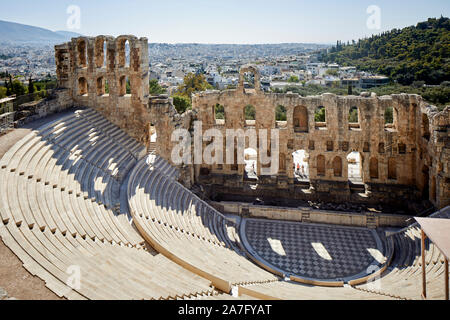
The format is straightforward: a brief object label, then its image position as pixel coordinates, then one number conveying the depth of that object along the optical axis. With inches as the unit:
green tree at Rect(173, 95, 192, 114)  1598.2
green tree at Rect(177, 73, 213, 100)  2019.7
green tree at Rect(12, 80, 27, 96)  1740.2
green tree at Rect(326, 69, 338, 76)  4135.3
